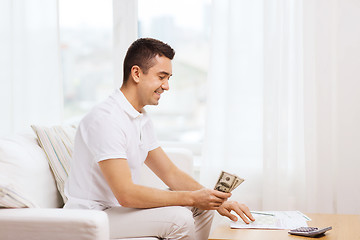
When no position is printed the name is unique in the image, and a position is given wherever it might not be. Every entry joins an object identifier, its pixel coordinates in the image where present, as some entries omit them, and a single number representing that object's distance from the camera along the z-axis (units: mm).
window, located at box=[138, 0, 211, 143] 3646
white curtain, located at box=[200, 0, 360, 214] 3191
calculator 2018
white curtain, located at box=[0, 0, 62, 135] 3627
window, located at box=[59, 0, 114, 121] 3809
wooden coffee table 2039
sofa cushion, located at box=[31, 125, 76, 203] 2480
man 2100
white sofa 1828
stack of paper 2195
